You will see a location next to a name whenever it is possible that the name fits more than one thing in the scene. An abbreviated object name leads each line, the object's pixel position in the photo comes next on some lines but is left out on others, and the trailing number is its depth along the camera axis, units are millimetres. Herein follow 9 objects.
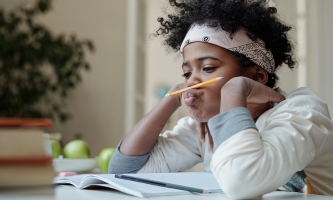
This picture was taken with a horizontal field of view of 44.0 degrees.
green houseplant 2895
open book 729
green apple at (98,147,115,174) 1367
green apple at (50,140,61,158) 1355
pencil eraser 1133
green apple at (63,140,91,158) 1374
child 731
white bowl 1245
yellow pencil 931
